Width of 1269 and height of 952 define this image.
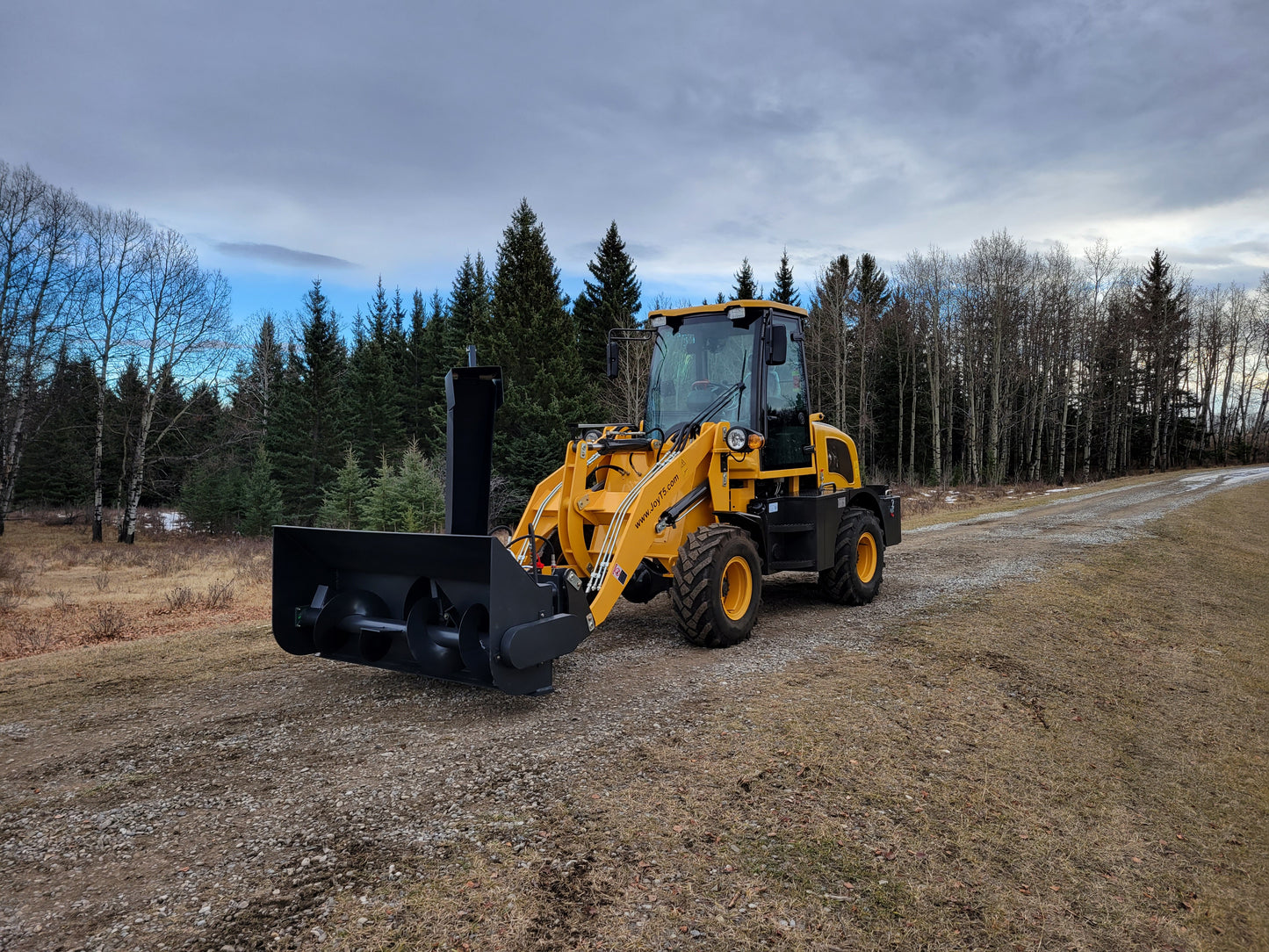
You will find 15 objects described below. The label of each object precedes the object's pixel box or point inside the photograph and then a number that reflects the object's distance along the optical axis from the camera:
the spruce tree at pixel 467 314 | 33.03
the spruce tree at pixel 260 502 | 30.30
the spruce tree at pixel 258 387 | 36.00
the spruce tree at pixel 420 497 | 20.56
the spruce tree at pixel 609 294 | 36.50
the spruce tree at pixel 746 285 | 41.41
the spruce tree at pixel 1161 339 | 46.25
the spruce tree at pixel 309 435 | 35.53
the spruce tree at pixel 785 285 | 42.53
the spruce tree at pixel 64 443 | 25.50
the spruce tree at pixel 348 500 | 25.06
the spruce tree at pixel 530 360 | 27.53
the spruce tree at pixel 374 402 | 40.16
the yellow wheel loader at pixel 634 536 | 4.90
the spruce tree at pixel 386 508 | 20.88
